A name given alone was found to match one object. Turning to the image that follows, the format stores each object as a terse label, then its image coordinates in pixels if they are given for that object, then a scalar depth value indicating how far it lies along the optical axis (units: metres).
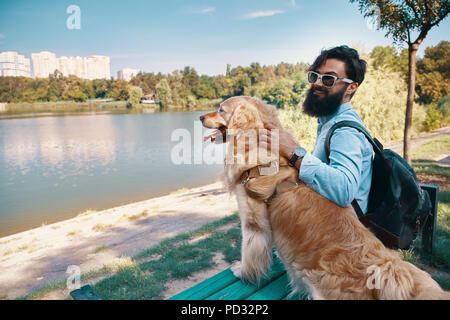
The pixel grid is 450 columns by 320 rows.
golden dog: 1.71
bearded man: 2.02
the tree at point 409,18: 6.02
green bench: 2.19
